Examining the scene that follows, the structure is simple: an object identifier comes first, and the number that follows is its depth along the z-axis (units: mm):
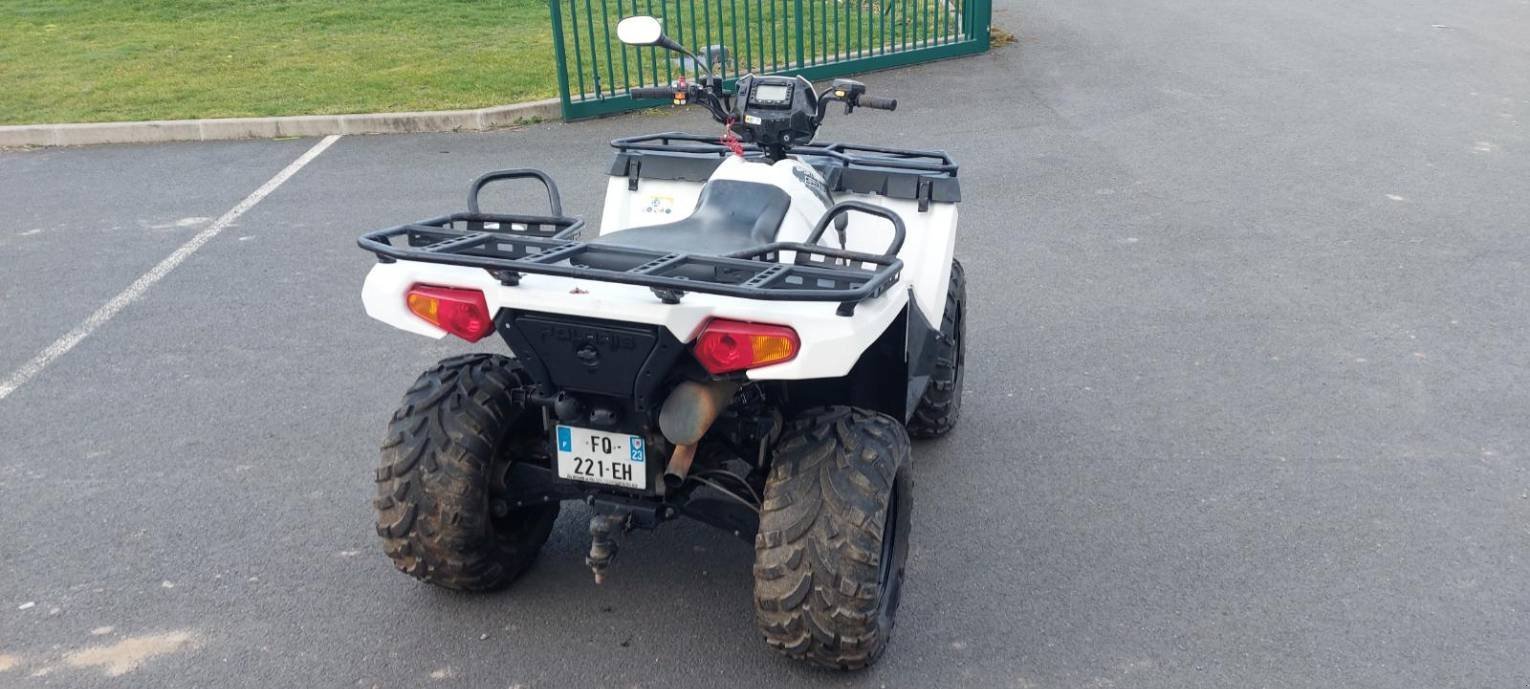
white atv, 3207
